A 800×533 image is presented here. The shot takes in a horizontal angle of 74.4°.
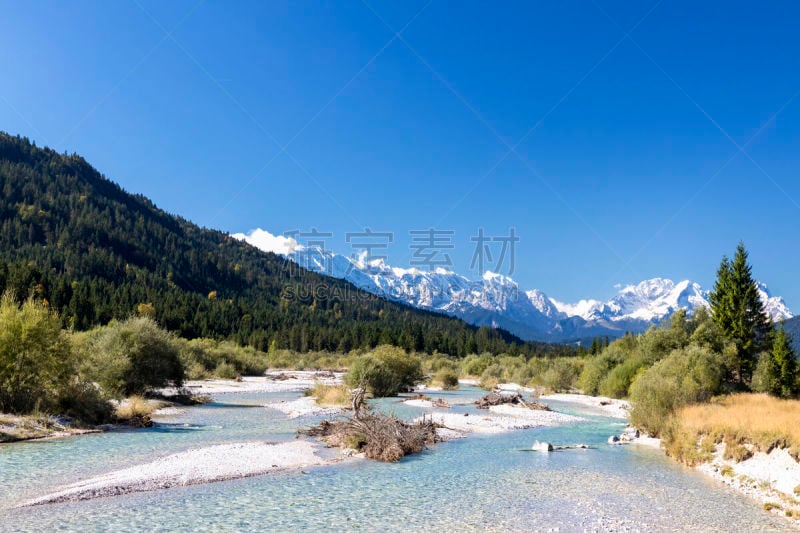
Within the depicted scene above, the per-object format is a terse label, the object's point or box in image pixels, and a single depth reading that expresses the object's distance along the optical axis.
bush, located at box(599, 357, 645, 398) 59.44
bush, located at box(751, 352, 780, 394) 48.47
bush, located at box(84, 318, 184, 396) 36.88
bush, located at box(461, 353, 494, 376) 113.48
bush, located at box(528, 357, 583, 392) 76.19
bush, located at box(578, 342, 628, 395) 69.94
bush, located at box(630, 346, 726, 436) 30.61
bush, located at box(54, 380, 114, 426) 27.56
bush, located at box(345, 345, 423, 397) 53.47
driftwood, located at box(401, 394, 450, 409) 46.98
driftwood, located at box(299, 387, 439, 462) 23.41
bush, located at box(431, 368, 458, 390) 76.25
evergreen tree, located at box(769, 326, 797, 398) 48.16
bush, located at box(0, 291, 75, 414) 25.73
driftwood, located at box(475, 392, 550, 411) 47.91
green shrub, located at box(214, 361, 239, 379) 79.38
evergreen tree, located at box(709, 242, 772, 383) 54.03
